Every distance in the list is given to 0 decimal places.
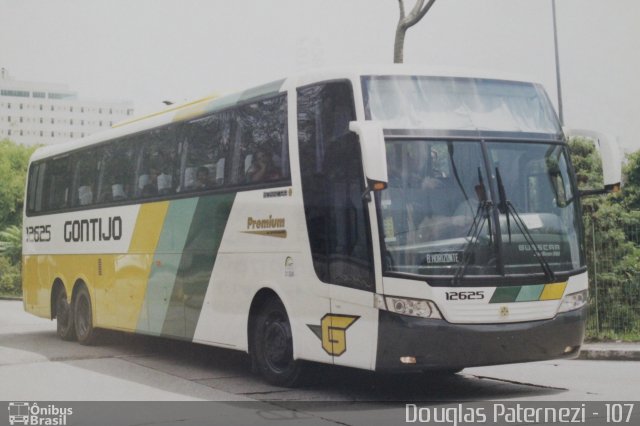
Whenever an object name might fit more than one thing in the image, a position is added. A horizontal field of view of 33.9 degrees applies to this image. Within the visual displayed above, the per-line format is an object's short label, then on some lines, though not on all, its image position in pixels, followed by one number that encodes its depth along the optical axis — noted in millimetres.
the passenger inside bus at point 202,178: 12852
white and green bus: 9672
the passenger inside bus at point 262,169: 11453
